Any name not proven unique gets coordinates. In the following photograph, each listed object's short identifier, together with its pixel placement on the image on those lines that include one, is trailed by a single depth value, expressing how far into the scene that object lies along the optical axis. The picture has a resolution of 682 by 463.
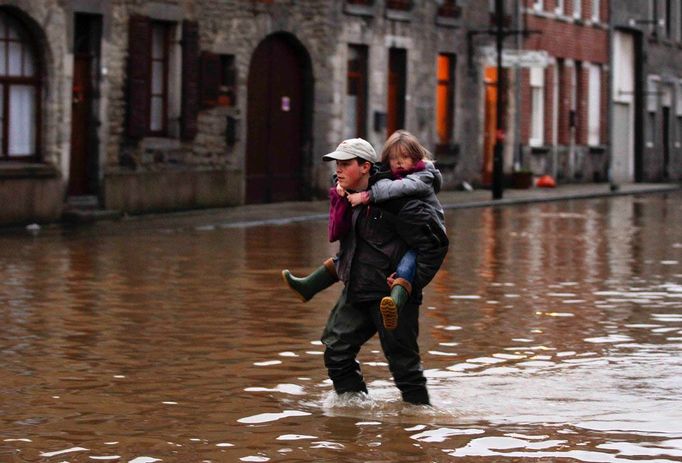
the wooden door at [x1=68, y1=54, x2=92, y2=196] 30.11
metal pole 40.56
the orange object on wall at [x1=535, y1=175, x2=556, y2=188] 49.66
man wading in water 9.80
